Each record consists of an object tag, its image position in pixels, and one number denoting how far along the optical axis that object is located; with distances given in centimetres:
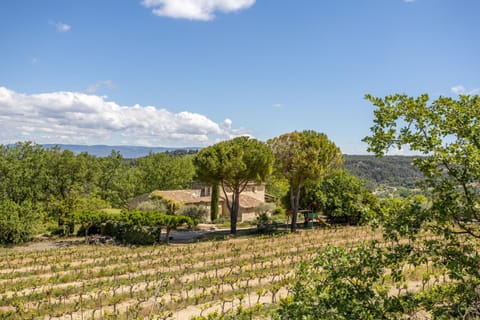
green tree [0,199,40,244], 2694
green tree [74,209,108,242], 2672
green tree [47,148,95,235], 3909
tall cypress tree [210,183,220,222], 4094
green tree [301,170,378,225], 3206
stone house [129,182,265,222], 4112
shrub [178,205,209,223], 3694
